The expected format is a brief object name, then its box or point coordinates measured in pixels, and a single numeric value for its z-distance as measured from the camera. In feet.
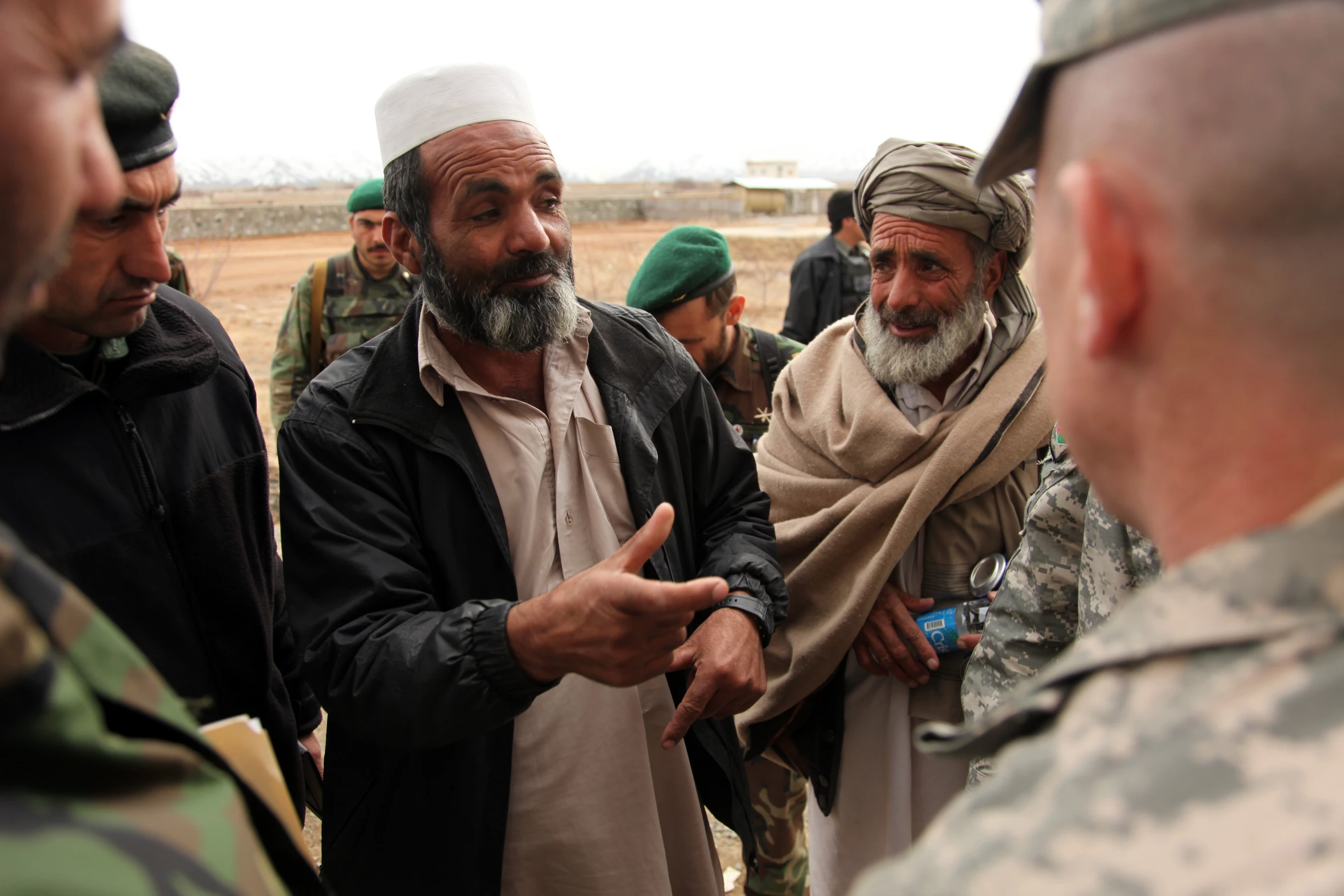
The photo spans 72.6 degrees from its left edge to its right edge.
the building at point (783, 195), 140.05
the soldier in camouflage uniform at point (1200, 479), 2.00
